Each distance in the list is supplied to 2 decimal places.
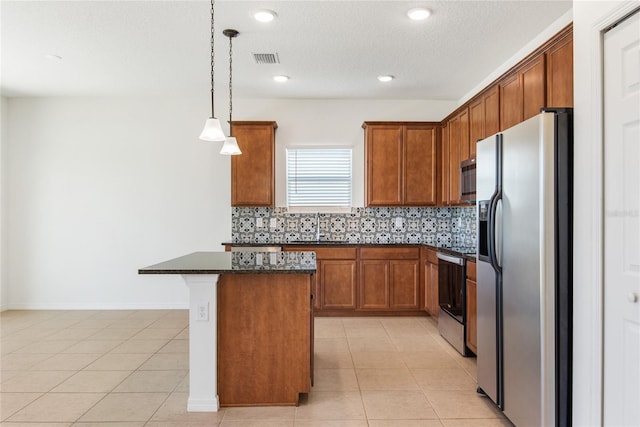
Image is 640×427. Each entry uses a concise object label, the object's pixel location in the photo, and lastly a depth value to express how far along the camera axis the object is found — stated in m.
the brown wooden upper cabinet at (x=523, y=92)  2.96
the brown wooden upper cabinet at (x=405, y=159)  5.16
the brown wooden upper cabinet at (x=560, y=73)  2.64
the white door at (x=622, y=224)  1.73
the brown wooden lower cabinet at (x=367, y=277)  4.97
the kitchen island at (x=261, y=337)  2.62
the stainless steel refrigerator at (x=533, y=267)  2.04
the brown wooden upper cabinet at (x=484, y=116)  3.67
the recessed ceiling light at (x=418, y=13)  3.03
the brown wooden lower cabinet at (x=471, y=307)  3.40
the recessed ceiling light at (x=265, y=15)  3.06
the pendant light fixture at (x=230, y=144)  3.34
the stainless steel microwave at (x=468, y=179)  3.95
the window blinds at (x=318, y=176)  5.52
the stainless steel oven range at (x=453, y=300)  3.61
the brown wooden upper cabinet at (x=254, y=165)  5.11
